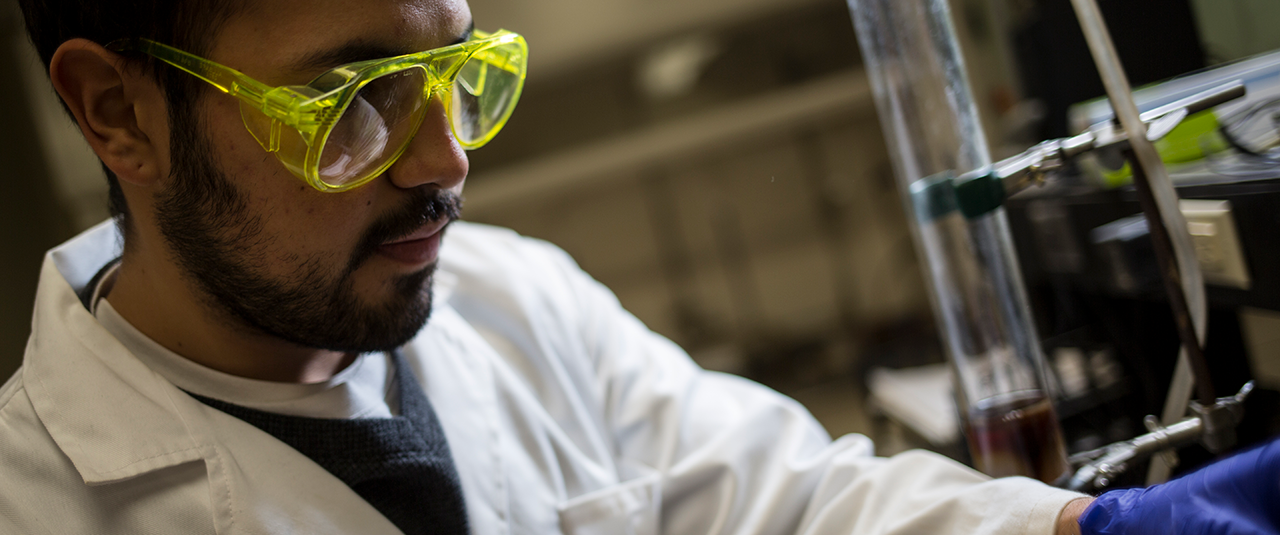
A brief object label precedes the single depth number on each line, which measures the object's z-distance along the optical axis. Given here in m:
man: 0.83
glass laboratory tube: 0.98
